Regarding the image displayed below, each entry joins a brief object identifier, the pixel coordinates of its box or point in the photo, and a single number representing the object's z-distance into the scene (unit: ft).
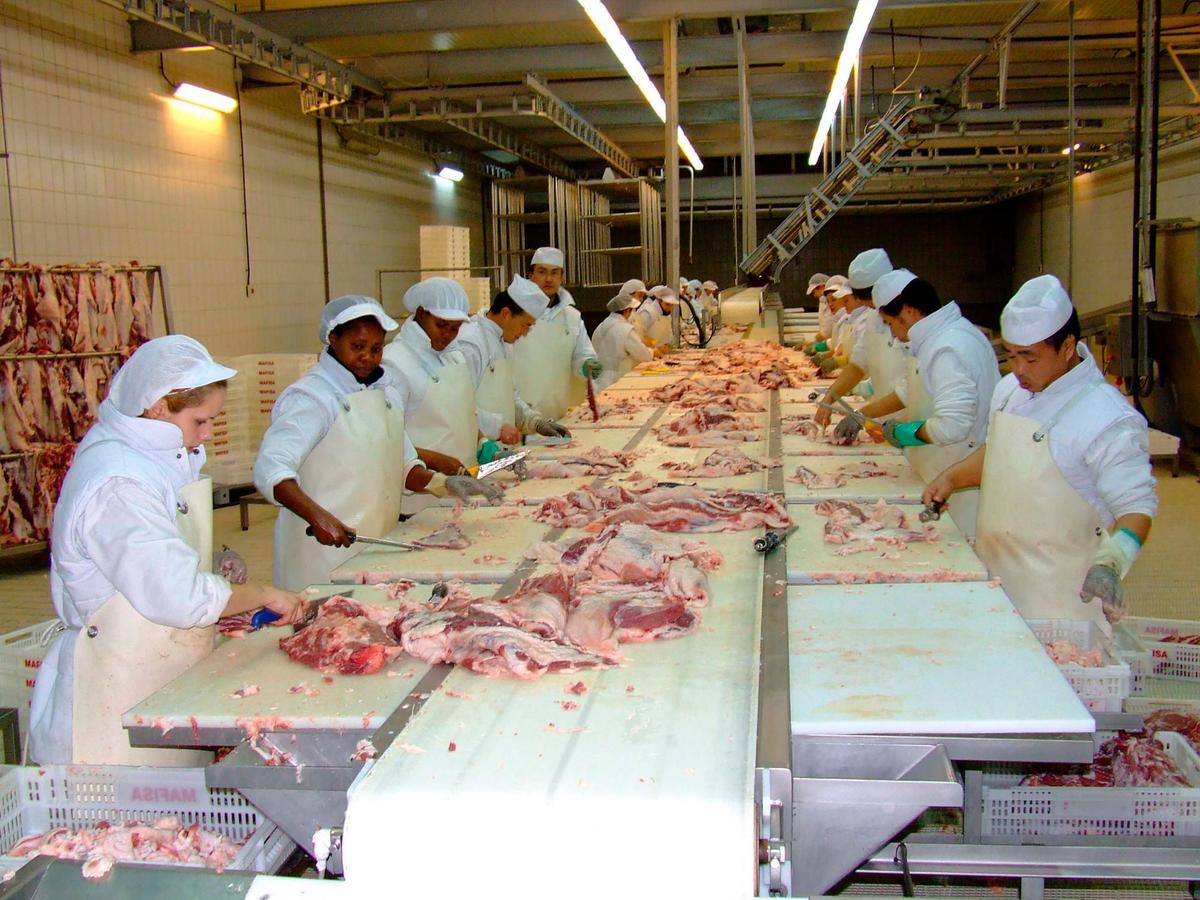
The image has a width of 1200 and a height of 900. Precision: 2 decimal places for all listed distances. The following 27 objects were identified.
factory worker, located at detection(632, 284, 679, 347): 42.57
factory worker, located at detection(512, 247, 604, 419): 27.89
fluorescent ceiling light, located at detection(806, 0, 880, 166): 24.49
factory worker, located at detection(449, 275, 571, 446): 21.88
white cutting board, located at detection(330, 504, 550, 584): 11.22
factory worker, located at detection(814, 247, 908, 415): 22.80
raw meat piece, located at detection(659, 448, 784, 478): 16.19
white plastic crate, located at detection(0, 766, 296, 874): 7.65
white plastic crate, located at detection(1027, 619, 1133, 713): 9.21
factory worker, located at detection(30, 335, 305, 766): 8.82
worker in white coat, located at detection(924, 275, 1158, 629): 11.71
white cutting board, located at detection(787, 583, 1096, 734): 7.20
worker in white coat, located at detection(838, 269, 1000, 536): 16.57
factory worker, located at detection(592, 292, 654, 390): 37.52
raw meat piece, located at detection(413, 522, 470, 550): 12.28
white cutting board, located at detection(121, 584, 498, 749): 7.57
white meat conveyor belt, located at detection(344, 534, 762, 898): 5.86
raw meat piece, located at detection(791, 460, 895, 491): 15.26
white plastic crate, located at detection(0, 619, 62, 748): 12.46
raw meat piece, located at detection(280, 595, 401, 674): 8.37
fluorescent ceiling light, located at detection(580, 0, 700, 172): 23.21
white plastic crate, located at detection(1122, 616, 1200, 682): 11.94
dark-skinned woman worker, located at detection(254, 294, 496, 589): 13.76
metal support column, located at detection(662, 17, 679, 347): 35.88
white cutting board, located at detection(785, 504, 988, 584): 10.57
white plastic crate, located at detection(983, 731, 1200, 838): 8.32
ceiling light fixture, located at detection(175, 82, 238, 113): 33.96
